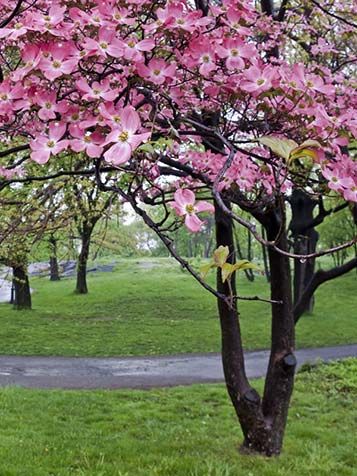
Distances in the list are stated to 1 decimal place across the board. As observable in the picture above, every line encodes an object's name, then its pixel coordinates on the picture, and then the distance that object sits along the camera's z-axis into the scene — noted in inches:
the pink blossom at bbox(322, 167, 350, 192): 69.1
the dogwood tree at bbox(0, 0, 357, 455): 52.3
